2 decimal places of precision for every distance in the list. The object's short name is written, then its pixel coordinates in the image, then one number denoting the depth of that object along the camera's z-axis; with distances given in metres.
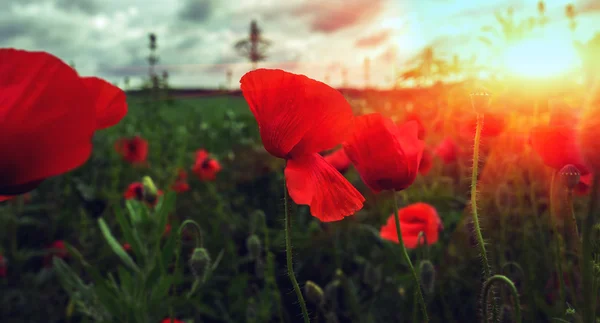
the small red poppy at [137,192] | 0.50
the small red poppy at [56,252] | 0.55
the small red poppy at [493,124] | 0.39
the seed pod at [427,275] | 0.30
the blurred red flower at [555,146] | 0.21
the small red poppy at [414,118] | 0.43
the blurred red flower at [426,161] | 0.51
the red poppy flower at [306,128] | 0.18
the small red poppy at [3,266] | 0.53
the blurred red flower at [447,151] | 0.56
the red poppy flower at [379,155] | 0.23
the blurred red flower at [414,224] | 0.37
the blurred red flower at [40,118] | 0.14
